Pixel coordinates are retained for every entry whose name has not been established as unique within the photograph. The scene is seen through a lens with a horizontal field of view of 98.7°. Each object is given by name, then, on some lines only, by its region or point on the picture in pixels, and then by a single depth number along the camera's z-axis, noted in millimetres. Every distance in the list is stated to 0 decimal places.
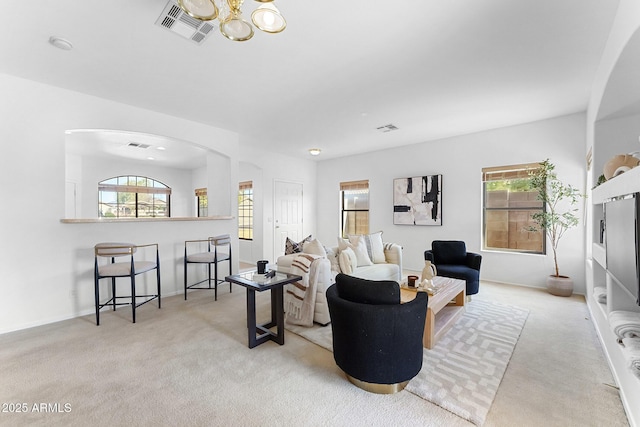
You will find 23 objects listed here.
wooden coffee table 2439
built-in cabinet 1550
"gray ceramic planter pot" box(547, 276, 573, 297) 3895
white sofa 2947
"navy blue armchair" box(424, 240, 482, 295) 3602
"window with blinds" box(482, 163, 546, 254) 4512
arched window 7070
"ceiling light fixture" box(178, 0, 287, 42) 1578
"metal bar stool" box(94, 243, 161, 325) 3025
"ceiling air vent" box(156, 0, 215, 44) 1980
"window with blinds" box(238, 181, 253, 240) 6726
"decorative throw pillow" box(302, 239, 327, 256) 3275
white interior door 6539
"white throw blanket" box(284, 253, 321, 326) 2936
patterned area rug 1816
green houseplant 3984
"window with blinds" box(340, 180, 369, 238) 6699
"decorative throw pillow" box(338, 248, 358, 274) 3350
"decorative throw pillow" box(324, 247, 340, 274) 3488
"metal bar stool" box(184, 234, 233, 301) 3945
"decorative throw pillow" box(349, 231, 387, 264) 4191
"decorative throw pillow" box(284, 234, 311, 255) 3572
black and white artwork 5355
